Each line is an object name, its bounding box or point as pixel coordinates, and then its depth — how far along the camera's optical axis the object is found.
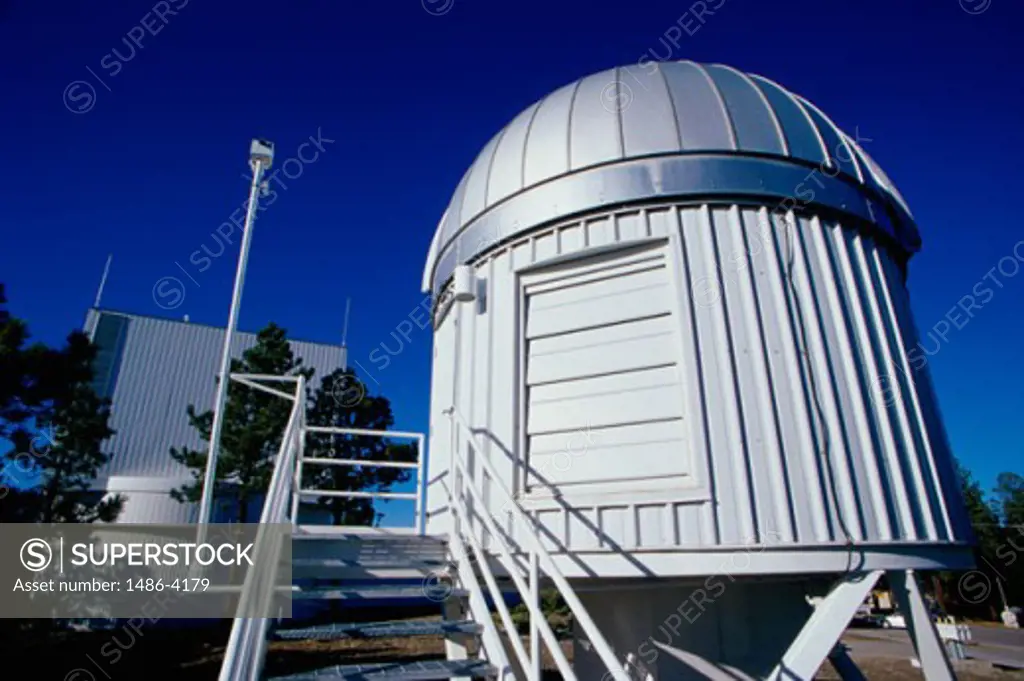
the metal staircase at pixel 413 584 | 2.60
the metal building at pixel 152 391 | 19.55
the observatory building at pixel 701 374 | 3.65
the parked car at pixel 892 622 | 29.55
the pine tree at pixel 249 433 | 16.81
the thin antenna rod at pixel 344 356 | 26.77
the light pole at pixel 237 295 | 5.50
